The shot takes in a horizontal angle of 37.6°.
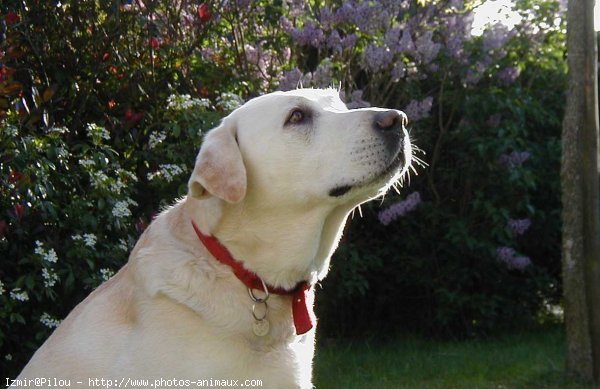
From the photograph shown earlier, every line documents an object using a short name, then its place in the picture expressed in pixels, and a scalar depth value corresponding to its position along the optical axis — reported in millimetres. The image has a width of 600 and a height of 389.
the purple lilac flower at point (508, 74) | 6766
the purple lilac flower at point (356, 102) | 5714
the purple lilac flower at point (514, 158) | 6693
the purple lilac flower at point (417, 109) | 6242
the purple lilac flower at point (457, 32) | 6680
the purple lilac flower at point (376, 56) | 5836
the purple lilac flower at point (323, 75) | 5633
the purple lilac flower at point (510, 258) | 6758
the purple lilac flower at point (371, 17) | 5785
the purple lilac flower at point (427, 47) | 5988
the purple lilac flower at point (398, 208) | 6262
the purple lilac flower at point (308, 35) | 5797
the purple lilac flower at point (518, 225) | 6750
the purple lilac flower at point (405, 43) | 5883
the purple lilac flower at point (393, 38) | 5898
